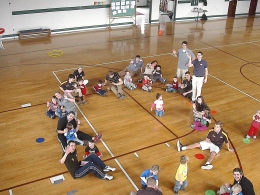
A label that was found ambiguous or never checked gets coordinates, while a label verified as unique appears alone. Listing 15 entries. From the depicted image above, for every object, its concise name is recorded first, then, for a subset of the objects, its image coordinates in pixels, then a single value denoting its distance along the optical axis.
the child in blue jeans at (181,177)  6.20
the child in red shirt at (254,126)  8.12
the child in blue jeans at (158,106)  9.20
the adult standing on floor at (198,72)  9.36
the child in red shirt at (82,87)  10.23
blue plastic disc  8.10
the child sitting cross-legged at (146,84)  10.87
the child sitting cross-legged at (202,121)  8.70
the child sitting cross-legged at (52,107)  9.09
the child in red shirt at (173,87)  10.88
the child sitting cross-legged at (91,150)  7.18
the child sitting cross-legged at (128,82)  10.96
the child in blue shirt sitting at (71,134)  7.78
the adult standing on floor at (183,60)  10.42
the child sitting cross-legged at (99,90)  10.55
